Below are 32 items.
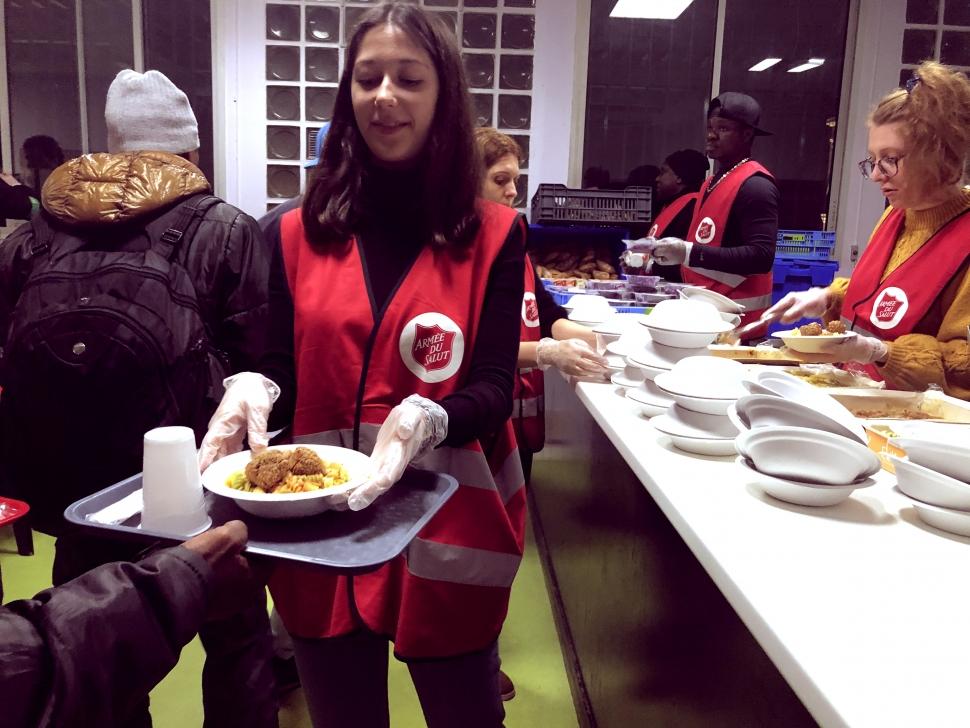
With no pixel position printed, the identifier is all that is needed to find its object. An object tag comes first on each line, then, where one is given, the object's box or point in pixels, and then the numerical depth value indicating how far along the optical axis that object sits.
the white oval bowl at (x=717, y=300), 2.22
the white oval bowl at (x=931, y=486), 0.91
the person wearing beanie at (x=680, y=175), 4.74
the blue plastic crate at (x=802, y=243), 4.59
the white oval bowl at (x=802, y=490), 0.98
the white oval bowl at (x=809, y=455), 0.95
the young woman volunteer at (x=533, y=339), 1.90
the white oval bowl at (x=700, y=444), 1.22
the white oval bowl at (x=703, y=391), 1.22
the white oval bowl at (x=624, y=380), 1.70
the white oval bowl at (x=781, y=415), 1.01
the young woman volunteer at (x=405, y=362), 1.21
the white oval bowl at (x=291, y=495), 0.99
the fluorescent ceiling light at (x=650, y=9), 5.19
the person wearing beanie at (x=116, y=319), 1.43
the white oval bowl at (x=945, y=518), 0.92
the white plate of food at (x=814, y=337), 1.58
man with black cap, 3.04
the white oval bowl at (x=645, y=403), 1.48
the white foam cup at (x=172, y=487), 0.98
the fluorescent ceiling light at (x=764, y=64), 5.39
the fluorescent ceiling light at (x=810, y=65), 5.38
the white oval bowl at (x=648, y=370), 1.53
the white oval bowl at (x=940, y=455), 0.91
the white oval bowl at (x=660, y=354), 1.54
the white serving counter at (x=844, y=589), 0.61
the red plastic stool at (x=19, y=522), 2.06
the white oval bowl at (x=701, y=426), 1.24
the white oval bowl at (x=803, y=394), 1.01
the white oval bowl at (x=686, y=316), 1.52
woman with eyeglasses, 1.66
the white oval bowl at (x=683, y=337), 1.51
